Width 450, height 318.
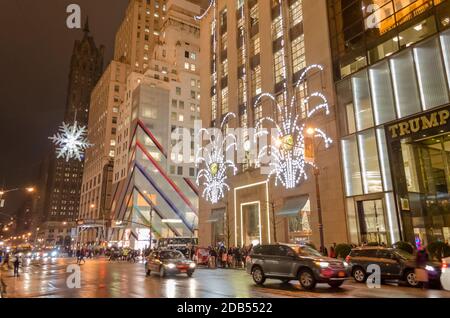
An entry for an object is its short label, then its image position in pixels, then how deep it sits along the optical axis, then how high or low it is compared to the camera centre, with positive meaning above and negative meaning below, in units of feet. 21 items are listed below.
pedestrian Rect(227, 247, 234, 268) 103.04 -4.82
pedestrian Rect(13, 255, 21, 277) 81.87 -4.14
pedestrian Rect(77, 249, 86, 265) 131.69 -4.41
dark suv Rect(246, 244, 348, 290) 45.98 -3.59
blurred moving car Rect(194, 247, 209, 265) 112.68 -4.58
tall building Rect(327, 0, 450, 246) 76.33 +26.60
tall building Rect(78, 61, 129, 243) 323.78 +91.78
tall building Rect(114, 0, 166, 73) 366.63 +219.46
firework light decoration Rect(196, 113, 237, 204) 143.23 +29.94
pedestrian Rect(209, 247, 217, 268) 103.35 -4.84
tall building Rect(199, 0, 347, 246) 100.17 +48.98
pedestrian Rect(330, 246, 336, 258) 78.22 -3.04
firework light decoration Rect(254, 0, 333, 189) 102.63 +29.26
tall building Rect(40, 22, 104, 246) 598.34 +141.61
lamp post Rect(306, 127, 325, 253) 67.56 +7.61
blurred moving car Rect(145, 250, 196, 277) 68.54 -4.04
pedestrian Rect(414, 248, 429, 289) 45.70 -4.11
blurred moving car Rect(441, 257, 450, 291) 42.75 -4.59
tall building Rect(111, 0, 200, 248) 248.32 +74.41
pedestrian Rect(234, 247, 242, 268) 102.68 -4.87
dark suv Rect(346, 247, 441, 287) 49.75 -4.04
